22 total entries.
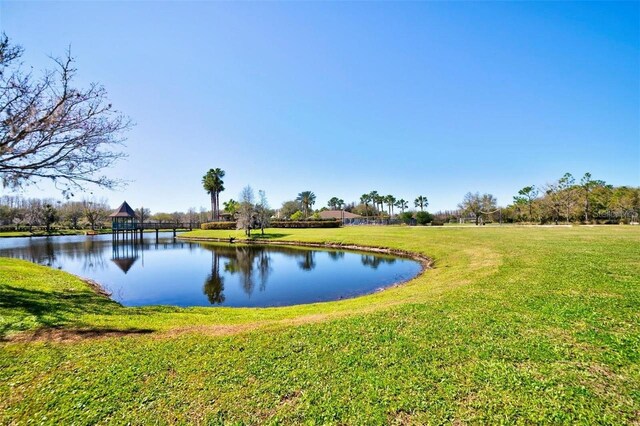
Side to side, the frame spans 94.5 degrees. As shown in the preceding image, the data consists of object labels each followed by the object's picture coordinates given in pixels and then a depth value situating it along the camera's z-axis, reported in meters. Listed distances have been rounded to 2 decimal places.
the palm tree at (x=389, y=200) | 127.06
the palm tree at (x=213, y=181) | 75.06
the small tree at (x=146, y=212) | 102.18
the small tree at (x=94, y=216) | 79.31
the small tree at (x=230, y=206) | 81.12
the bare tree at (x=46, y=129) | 9.20
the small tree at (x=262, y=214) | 51.13
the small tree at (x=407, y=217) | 75.06
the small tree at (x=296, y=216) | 85.57
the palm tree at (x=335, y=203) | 141.25
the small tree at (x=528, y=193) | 70.94
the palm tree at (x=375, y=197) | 126.00
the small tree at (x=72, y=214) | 83.62
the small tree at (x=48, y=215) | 66.81
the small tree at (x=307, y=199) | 109.59
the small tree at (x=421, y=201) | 123.06
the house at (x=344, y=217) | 89.81
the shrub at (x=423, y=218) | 68.28
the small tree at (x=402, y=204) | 133.12
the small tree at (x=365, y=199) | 125.50
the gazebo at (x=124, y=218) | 55.53
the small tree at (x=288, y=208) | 108.06
